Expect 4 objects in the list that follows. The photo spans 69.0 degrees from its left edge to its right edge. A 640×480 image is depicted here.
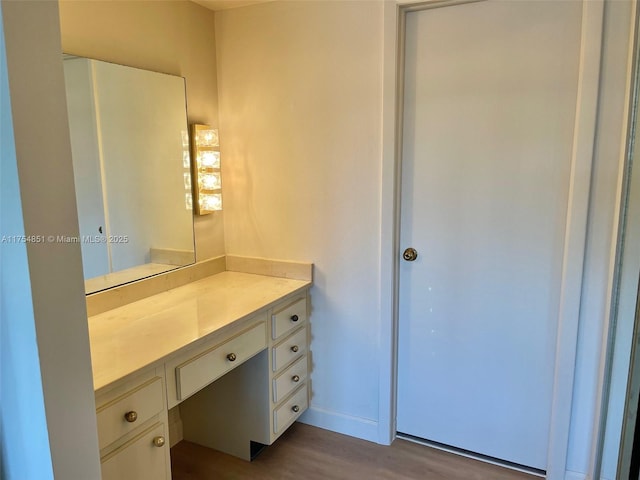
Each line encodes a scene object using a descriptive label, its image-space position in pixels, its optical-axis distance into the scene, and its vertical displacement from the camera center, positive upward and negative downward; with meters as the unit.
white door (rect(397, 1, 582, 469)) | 1.94 -0.20
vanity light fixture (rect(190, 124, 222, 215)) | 2.37 +0.01
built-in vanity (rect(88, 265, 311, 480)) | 1.46 -0.73
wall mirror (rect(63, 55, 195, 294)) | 1.86 +0.00
